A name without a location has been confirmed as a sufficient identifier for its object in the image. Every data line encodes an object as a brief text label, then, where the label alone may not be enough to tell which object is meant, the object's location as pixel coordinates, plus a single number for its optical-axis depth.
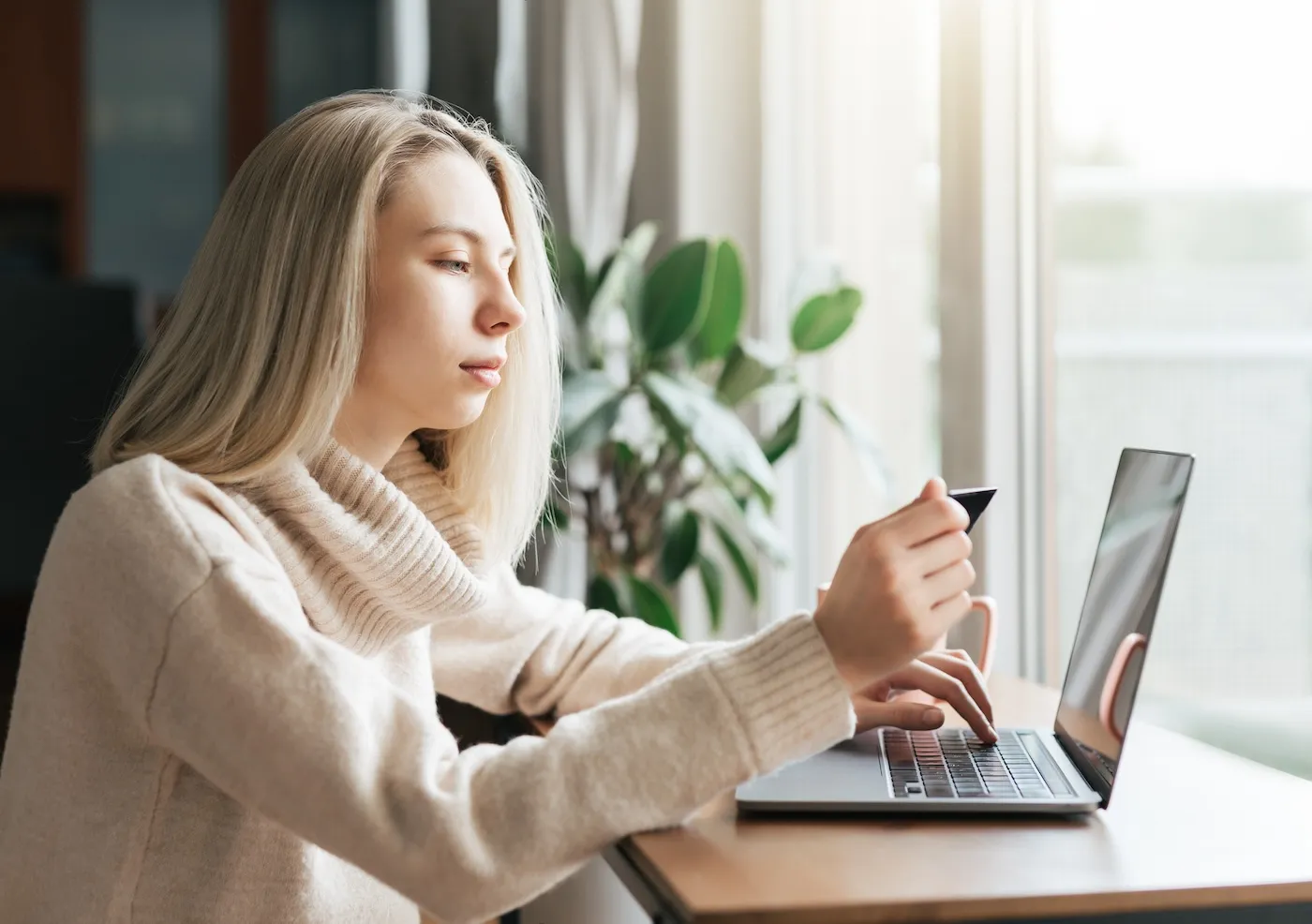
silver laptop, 0.87
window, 1.44
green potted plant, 1.87
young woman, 0.78
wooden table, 0.71
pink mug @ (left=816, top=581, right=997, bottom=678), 1.19
